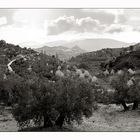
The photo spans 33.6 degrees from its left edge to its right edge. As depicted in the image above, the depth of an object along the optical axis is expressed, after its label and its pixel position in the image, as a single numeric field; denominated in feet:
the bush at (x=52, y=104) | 35.74
